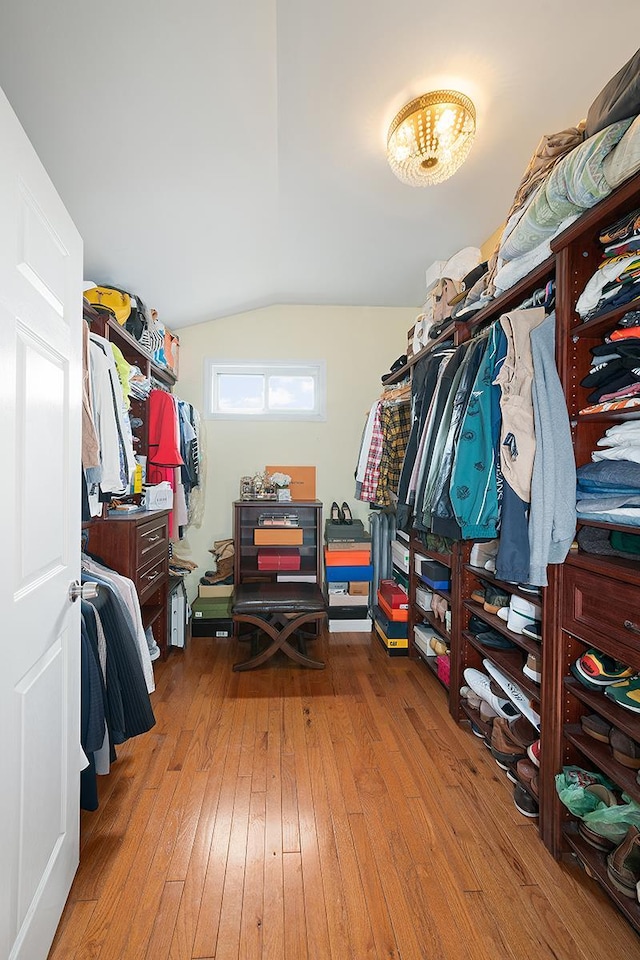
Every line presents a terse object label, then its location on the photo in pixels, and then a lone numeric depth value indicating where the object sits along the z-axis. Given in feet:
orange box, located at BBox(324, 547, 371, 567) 11.30
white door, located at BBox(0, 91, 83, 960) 2.87
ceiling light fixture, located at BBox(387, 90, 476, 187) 5.78
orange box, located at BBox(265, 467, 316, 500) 12.73
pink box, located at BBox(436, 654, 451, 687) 8.03
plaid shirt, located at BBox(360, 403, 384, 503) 10.75
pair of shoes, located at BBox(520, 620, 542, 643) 5.28
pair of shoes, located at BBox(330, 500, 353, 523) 12.75
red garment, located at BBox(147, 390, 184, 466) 10.03
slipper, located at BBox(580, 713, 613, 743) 4.41
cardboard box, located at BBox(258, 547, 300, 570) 11.43
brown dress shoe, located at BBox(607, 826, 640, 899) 3.96
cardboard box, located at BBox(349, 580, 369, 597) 11.55
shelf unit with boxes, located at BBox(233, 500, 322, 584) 11.44
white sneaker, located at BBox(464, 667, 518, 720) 6.15
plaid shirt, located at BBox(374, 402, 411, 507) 9.96
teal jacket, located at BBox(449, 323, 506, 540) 5.31
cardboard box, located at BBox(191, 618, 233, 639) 11.21
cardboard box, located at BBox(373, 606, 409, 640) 10.11
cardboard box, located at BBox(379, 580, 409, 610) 10.13
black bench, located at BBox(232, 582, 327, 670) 9.23
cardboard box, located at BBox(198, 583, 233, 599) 11.43
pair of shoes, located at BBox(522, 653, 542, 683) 5.18
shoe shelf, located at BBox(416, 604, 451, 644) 8.18
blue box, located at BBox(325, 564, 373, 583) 11.35
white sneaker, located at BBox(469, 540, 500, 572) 6.47
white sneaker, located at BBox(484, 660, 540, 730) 5.40
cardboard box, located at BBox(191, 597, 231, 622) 11.19
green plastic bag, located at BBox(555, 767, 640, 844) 4.03
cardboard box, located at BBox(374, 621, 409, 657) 10.11
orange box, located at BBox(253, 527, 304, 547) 11.43
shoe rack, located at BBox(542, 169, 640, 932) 4.12
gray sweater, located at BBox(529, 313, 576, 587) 4.58
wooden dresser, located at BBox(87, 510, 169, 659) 7.60
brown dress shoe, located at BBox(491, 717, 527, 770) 5.81
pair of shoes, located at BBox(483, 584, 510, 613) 6.24
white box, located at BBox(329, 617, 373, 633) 11.56
